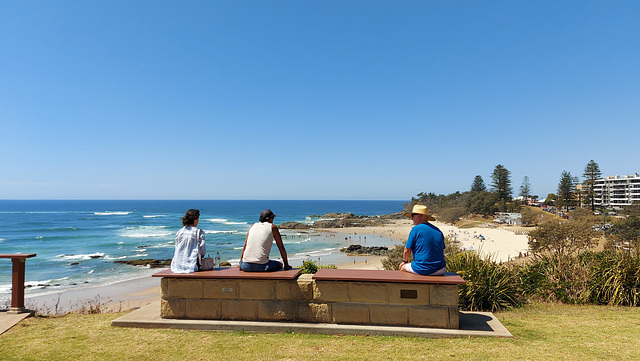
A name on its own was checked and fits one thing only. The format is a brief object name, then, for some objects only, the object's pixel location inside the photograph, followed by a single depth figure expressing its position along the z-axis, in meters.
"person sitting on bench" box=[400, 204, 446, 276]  5.30
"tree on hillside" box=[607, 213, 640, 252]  31.76
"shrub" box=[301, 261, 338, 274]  6.17
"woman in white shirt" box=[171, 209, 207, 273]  5.84
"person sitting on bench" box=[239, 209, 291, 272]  5.67
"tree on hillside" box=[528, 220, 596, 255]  13.98
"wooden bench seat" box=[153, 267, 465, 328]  5.18
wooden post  6.41
